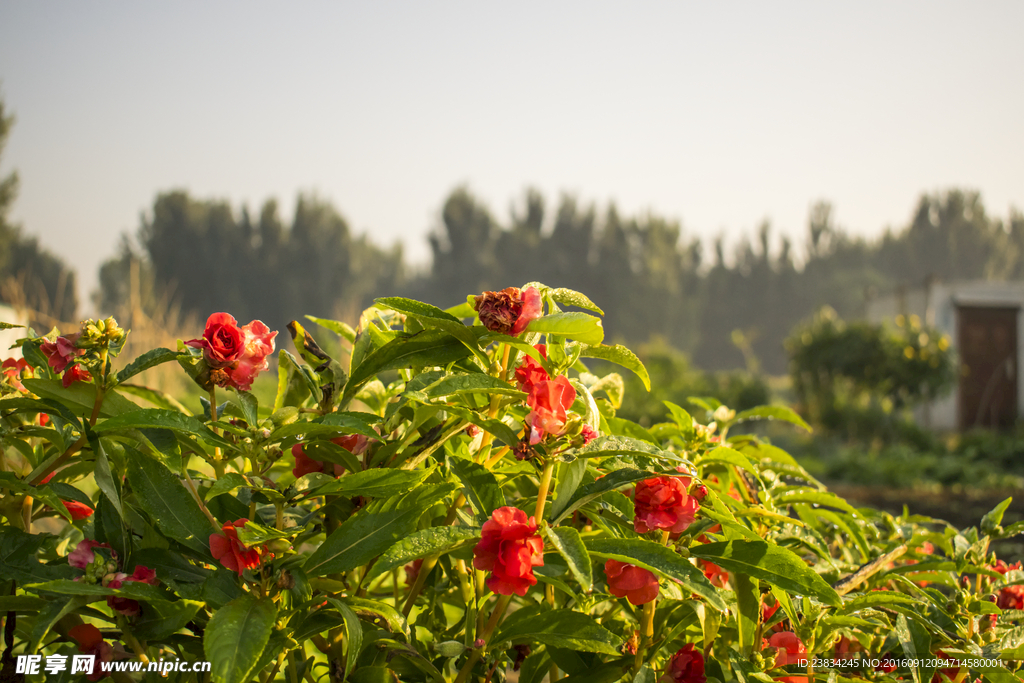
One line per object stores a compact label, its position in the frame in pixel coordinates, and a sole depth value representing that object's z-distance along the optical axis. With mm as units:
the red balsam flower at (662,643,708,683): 763
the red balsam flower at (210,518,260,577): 647
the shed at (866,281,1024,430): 11320
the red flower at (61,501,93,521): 878
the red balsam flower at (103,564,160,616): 635
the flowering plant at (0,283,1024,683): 634
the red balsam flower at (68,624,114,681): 719
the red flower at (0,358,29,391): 866
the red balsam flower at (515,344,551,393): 686
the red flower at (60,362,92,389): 772
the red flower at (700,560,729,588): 887
